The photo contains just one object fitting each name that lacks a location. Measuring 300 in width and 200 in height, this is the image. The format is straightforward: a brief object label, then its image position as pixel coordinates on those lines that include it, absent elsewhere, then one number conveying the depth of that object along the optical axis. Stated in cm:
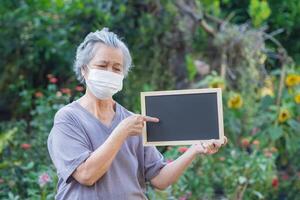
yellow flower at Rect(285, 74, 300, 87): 594
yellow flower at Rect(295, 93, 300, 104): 575
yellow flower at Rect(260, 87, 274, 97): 612
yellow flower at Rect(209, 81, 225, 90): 579
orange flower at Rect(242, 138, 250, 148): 522
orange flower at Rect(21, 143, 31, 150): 474
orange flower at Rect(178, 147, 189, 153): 458
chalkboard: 263
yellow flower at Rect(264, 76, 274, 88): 637
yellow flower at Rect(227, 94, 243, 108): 576
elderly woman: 243
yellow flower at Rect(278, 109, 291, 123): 571
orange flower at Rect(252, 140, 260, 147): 520
